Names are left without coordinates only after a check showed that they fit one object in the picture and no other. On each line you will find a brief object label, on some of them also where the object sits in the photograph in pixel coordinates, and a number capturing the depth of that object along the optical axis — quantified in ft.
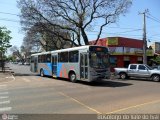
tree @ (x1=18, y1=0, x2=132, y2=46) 54.46
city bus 32.28
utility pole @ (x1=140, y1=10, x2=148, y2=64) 55.83
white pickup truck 40.53
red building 69.66
